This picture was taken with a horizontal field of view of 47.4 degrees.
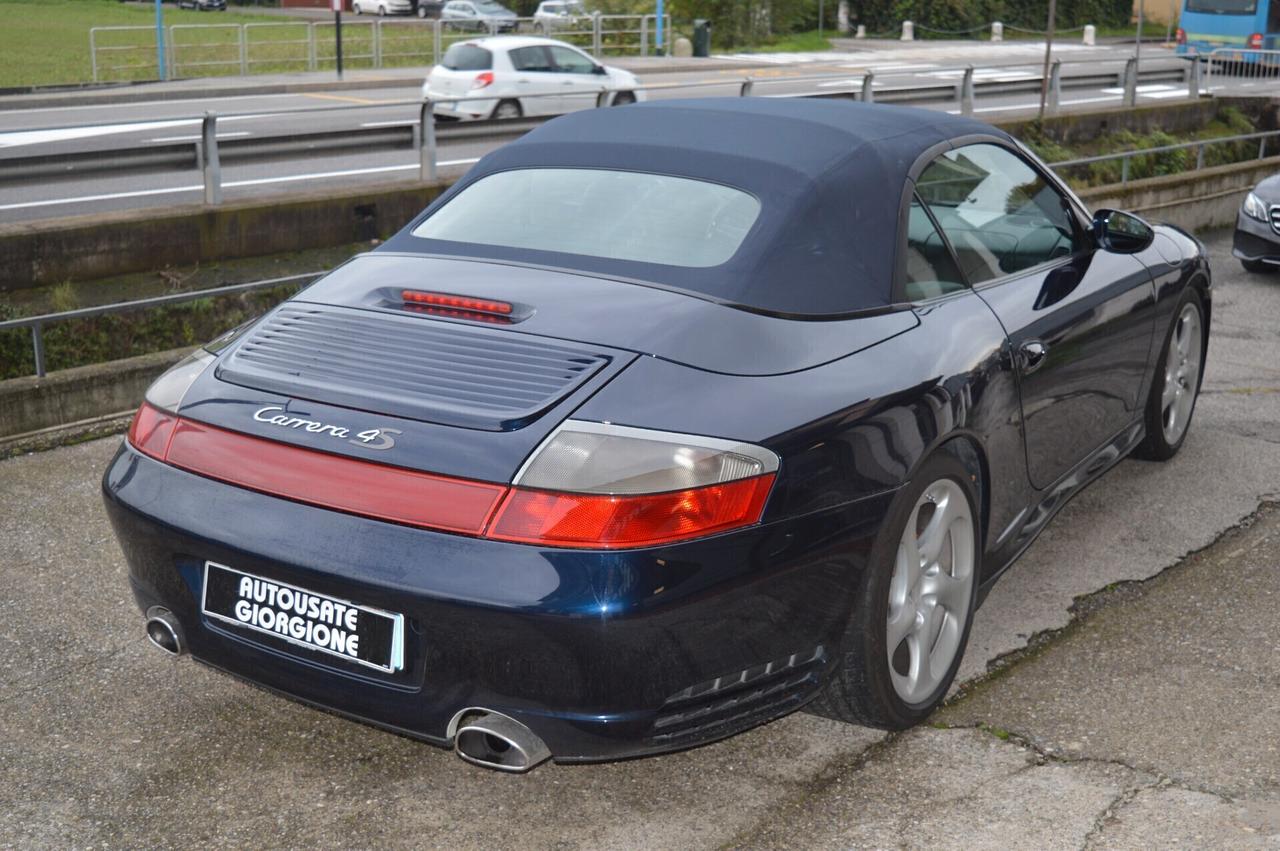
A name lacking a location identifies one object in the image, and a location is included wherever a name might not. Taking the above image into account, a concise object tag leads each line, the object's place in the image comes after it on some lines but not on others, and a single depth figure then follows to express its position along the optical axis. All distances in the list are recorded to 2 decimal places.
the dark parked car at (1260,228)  10.50
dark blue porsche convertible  2.94
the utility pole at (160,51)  27.91
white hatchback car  21.56
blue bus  35.75
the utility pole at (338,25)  29.00
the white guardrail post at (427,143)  11.71
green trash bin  38.31
